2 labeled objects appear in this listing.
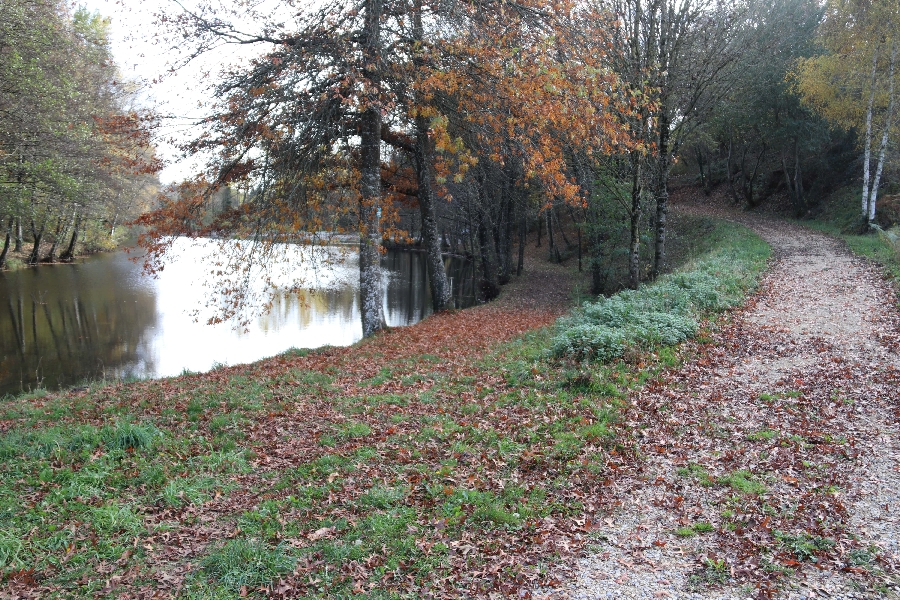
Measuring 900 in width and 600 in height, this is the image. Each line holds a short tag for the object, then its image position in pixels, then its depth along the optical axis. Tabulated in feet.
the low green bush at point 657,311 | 31.91
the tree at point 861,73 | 70.95
